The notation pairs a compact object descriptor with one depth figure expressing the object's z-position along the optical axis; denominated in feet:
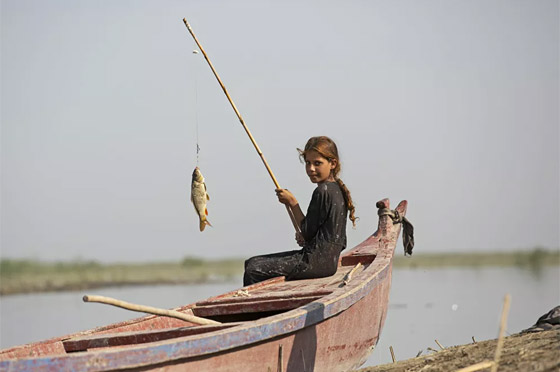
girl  46.32
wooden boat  29.68
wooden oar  30.25
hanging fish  47.01
